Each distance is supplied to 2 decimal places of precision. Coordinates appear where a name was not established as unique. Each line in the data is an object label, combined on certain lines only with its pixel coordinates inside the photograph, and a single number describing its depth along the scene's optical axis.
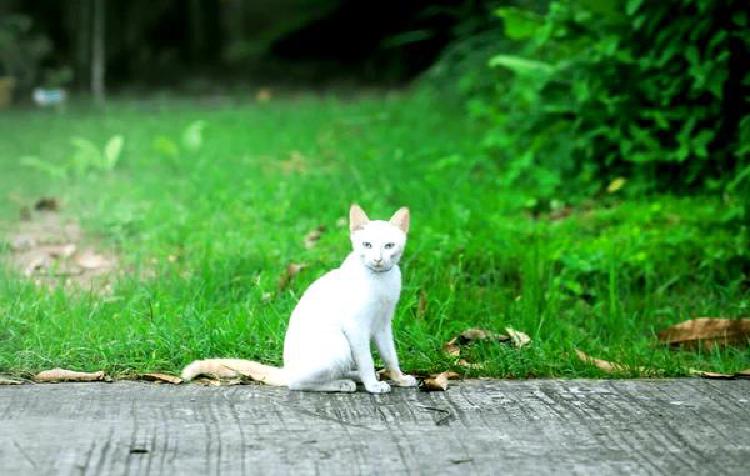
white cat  8.55
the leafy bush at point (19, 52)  26.29
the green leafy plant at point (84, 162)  16.94
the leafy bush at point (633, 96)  14.20
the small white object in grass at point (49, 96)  23.66
